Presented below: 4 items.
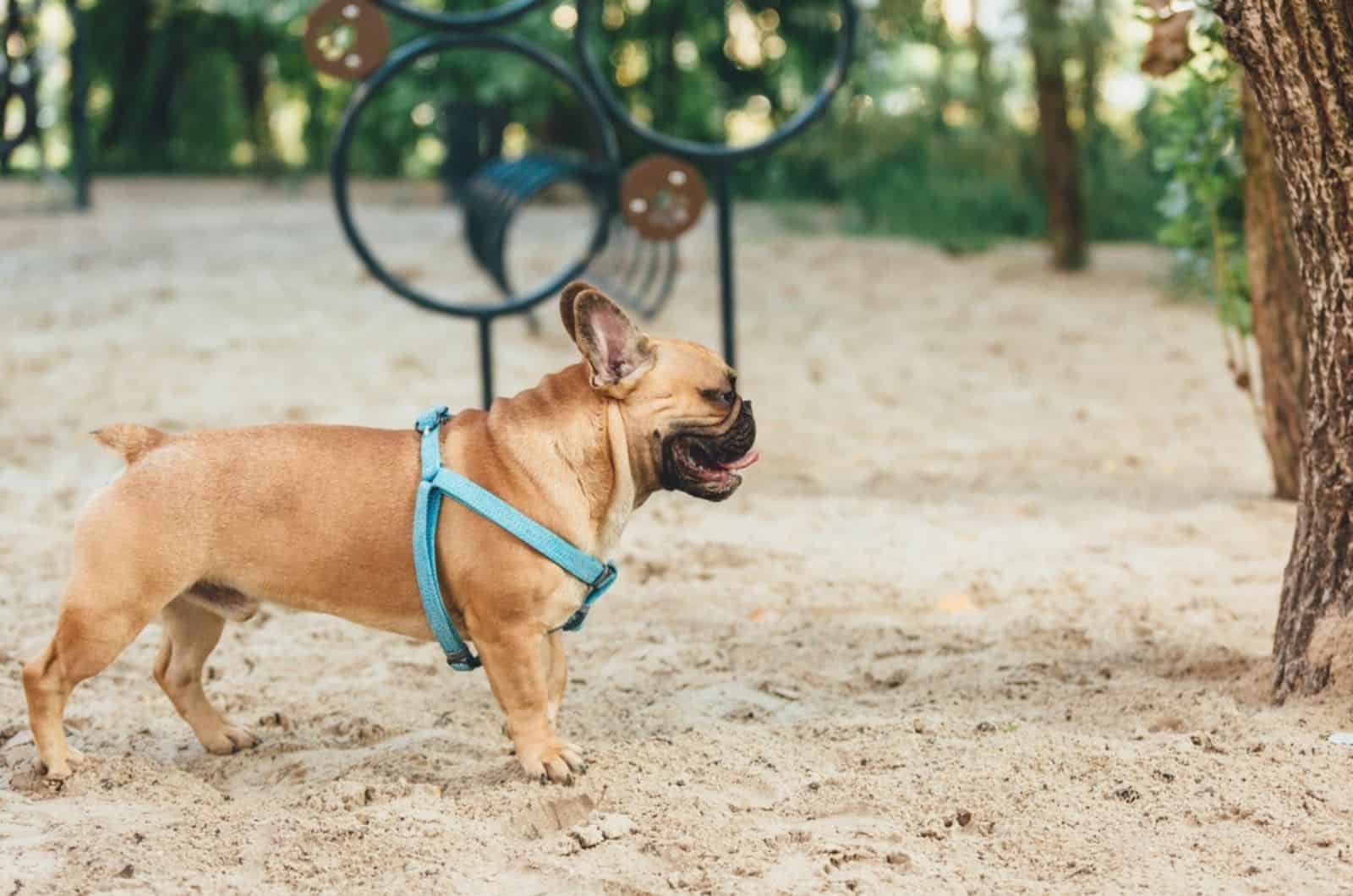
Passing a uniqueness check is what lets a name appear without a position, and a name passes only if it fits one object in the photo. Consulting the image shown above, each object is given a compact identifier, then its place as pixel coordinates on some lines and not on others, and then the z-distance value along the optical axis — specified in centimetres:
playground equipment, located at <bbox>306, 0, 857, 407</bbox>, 640
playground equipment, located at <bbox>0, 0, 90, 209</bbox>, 804
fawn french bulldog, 348
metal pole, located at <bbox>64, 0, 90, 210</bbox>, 1282
